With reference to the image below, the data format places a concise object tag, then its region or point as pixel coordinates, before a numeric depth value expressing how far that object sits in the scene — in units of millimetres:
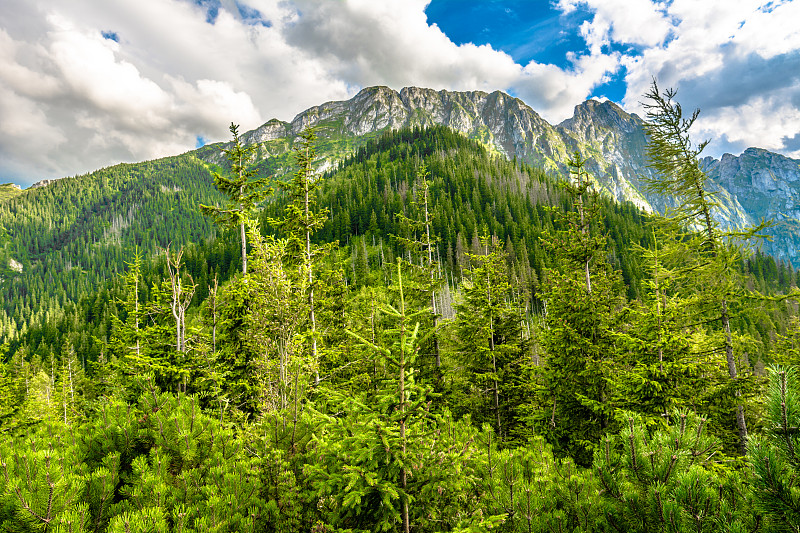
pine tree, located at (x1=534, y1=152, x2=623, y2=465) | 10539
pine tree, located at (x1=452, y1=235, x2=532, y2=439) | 13852
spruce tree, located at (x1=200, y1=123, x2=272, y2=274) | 15589
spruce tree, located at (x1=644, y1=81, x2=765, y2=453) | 8984
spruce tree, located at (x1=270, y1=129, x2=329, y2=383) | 14359
